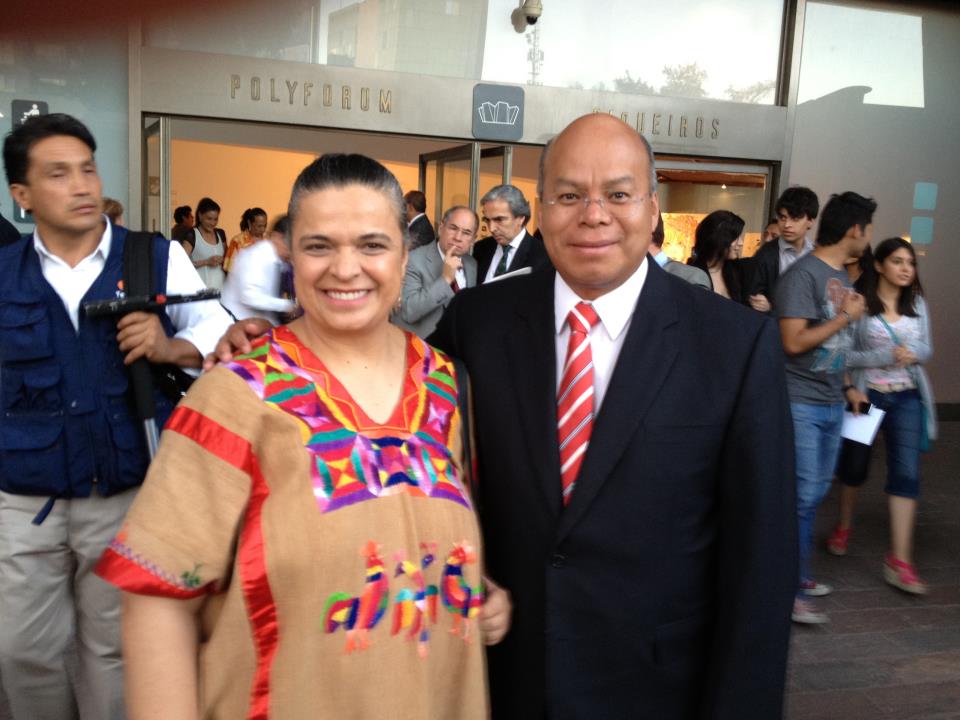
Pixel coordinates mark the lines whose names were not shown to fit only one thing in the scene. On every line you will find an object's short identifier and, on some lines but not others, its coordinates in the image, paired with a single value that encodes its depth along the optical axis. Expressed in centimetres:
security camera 860
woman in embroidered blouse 158
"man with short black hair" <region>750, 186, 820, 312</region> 562
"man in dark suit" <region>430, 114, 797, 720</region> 185
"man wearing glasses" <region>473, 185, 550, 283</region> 589
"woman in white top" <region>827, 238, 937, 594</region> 484
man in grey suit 539
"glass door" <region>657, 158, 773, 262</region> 965
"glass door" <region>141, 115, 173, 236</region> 754
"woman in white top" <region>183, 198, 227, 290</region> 886
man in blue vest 258
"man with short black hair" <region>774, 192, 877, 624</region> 431
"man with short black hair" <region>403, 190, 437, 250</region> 722
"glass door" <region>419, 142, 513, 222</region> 871
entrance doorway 834
